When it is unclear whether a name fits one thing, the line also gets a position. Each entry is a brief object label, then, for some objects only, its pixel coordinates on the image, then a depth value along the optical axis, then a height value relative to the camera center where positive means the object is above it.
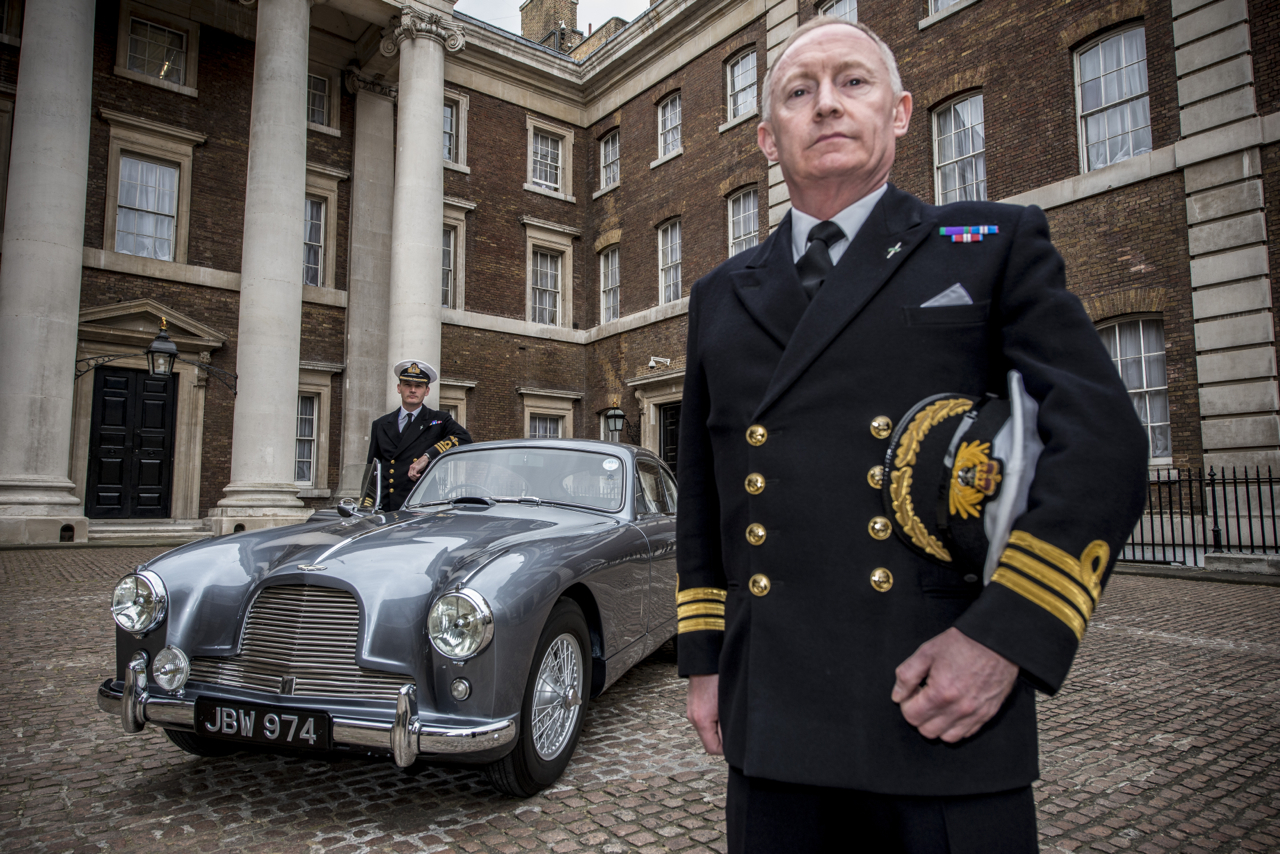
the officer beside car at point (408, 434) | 5.78 +0.44
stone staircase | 12.64 -0.73
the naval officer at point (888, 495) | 0.94 -0.01
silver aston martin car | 2.81 -0.61
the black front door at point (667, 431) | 17.91 +1.38
